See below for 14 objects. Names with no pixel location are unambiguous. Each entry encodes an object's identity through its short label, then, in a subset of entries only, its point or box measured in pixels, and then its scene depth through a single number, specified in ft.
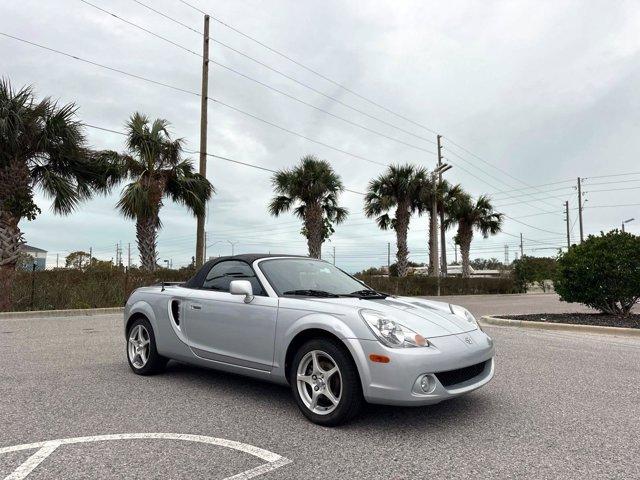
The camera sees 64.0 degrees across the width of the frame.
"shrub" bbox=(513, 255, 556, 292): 124.77
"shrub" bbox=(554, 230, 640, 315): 41.04
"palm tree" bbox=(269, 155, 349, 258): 92.58
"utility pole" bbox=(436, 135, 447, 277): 118.33
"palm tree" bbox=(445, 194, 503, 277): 127.13
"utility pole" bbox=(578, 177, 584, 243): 184.14
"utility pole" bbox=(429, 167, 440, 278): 105.81
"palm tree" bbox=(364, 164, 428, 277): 106.93
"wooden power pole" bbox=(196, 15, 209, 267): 65.40
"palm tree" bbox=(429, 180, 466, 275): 115.75
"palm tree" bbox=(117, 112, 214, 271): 64.03
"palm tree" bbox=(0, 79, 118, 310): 51.31
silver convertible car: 12.75
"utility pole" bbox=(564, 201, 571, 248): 203.93
